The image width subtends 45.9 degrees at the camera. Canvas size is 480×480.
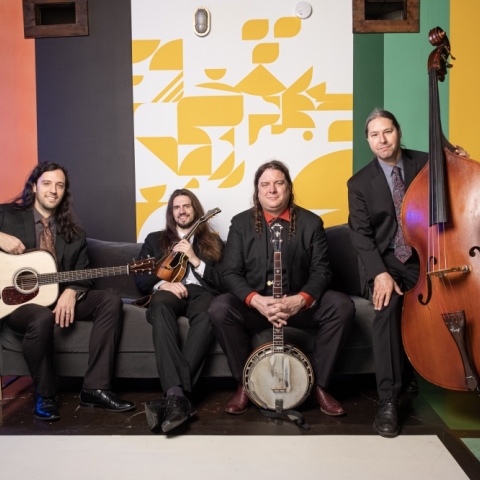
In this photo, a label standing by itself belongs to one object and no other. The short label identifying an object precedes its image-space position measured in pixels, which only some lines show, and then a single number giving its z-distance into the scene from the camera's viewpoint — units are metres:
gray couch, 3.13
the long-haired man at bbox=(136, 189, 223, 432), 2.80
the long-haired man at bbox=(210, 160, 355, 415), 2.96
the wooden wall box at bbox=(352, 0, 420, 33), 4.15
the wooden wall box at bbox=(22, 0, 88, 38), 4.28
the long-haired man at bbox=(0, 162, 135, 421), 2.97
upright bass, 2.37
